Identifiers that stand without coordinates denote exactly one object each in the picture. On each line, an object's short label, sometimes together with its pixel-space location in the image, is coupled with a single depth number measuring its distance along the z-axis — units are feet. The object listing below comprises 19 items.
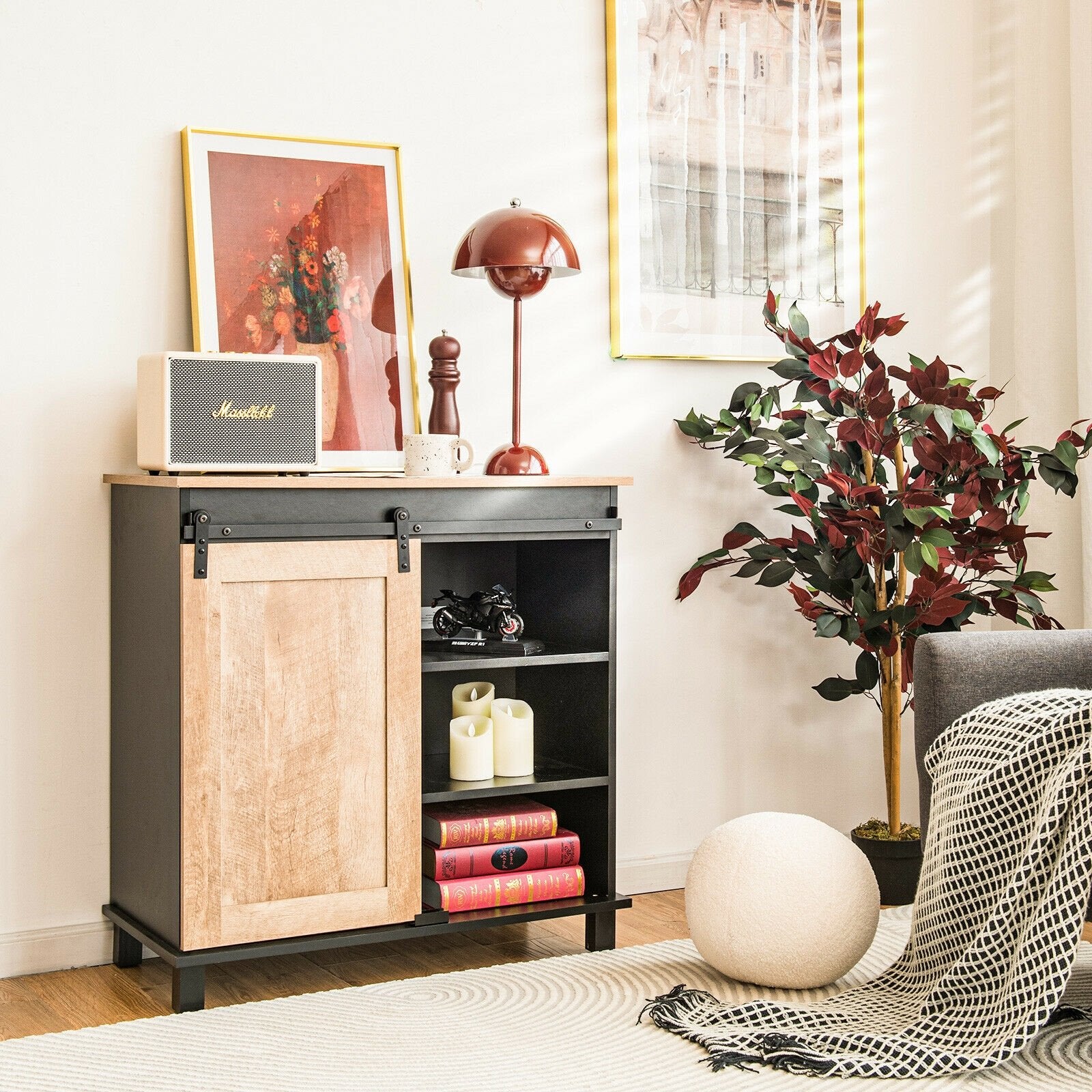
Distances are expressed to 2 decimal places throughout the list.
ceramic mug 8.18
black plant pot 9.70
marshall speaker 7.49
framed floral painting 8.48
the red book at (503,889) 8.14
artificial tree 9.20
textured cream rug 6.36
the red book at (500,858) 8.20
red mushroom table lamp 8.47
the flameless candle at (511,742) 8.56
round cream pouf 7.20
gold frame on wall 9.73
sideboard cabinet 7.34
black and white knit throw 6.35
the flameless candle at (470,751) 8.35
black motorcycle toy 8.66
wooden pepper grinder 8.65
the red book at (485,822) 8.27
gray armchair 7.35
